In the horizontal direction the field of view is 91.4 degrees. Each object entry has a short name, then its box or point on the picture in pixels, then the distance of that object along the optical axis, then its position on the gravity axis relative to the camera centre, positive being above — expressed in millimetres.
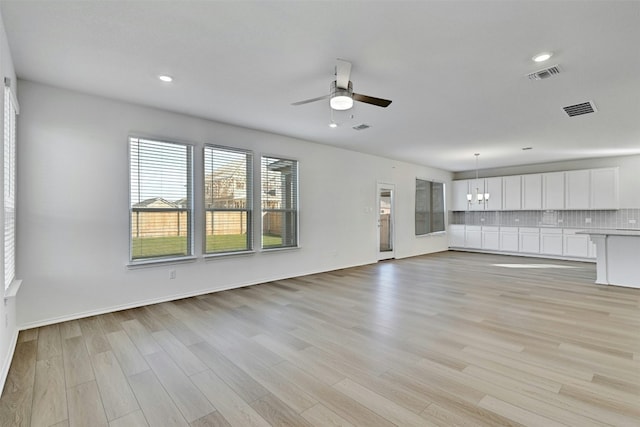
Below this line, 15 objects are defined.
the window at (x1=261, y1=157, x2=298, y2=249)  5672 +186
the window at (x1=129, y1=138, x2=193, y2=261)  4223 +186
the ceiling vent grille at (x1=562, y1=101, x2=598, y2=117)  4223 +1447
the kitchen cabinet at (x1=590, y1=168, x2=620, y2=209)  7641 +586
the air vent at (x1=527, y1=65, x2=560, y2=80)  3191 +1459
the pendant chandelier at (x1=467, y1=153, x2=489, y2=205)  9672 +548
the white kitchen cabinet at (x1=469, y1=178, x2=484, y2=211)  9773 +688
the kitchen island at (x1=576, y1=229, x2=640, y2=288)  5211 -773
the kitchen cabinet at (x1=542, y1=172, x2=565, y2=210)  8336 +584
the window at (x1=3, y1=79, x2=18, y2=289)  2664 +272
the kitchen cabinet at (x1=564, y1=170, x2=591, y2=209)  7977 +600
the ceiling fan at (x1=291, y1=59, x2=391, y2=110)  3029 +1197
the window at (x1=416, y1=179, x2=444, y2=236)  9422 +172
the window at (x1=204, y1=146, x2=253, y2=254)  4926 +212
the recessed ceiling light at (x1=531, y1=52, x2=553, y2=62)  2898 +1473
